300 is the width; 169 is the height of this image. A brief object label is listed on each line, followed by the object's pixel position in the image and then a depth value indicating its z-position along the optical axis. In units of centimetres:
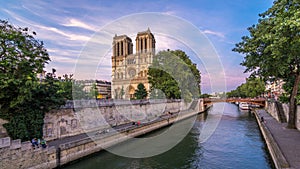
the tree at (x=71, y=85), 2745
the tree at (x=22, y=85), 1161
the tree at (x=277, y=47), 1138
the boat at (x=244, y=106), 5742
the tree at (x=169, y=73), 3772
